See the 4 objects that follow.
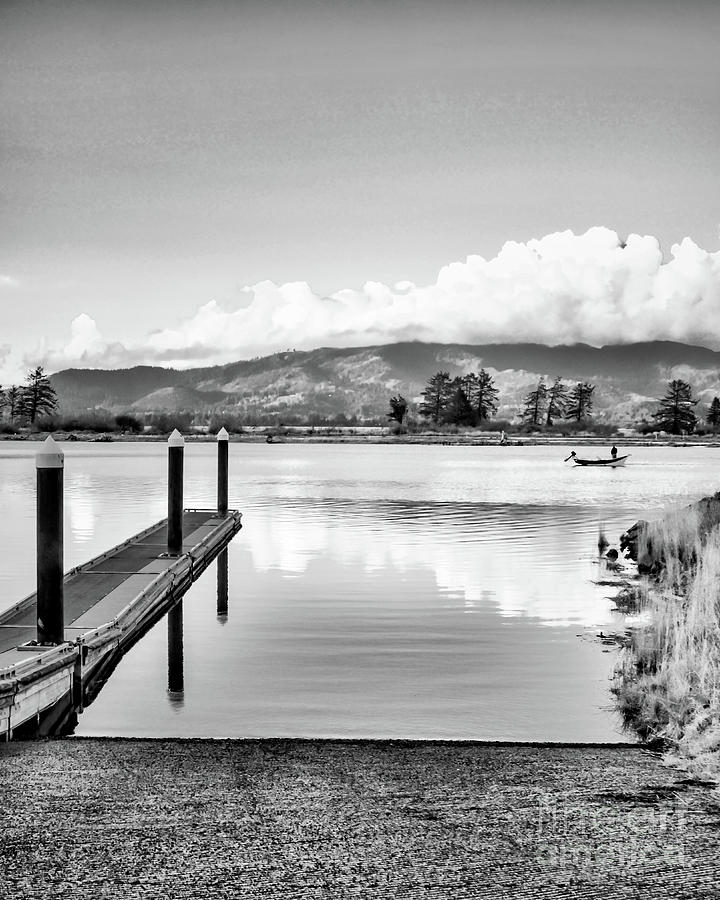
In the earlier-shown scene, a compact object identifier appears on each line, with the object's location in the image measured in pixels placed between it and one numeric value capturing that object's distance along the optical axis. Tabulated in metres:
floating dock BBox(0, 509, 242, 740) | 7.67
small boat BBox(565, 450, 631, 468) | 62.53
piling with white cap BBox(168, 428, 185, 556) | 17.53
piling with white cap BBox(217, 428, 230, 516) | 25.98
